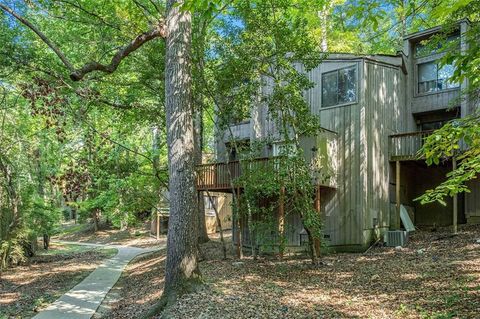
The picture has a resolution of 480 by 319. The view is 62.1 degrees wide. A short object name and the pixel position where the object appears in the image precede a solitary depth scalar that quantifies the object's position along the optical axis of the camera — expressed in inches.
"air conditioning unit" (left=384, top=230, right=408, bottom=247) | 510.9
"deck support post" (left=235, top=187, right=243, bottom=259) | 496.7
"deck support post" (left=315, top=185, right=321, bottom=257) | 459.5
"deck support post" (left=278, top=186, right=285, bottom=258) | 423.5
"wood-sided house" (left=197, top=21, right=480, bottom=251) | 522.6
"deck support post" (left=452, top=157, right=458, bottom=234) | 513.9
